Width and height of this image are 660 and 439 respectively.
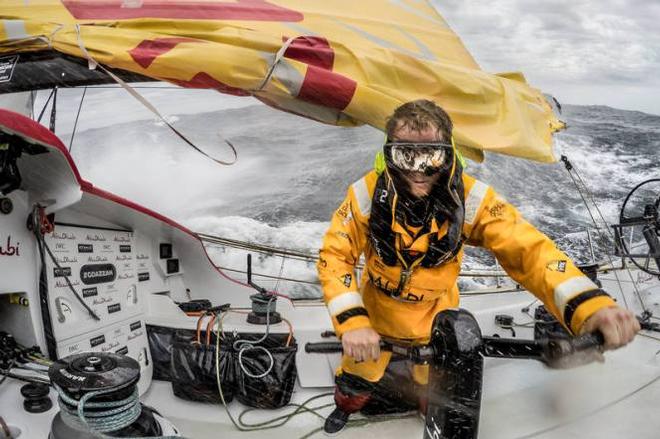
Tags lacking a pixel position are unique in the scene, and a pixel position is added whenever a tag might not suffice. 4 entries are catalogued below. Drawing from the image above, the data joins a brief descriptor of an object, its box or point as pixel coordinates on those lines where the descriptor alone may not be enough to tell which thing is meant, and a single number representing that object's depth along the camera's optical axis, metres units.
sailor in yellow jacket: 1.40
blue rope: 1.29
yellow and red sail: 2.10
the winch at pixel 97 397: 1.31
